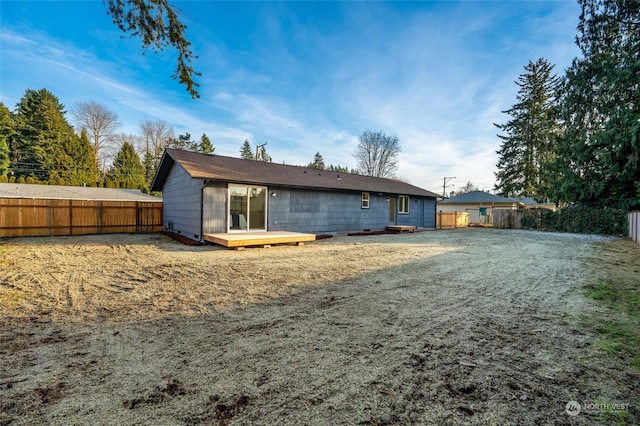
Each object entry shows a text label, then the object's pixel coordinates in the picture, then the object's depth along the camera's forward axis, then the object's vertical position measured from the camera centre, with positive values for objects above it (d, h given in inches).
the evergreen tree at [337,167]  2177.7 +373.2
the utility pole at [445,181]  1812.7 +218.5
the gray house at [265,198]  405.1 +28.3
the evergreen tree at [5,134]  971.9 +296.3
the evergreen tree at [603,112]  525.0 +217.2
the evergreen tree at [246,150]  2076.8 +476.7
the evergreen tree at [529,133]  1011.9 +304.4
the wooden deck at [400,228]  604.4 -30.2
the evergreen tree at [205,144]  1611.7 +408.4
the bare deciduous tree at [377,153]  1414.9 +314.2
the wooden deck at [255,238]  342.8 -32.2
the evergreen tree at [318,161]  2118.6 +407.9
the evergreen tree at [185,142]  1505.9 +396.1
